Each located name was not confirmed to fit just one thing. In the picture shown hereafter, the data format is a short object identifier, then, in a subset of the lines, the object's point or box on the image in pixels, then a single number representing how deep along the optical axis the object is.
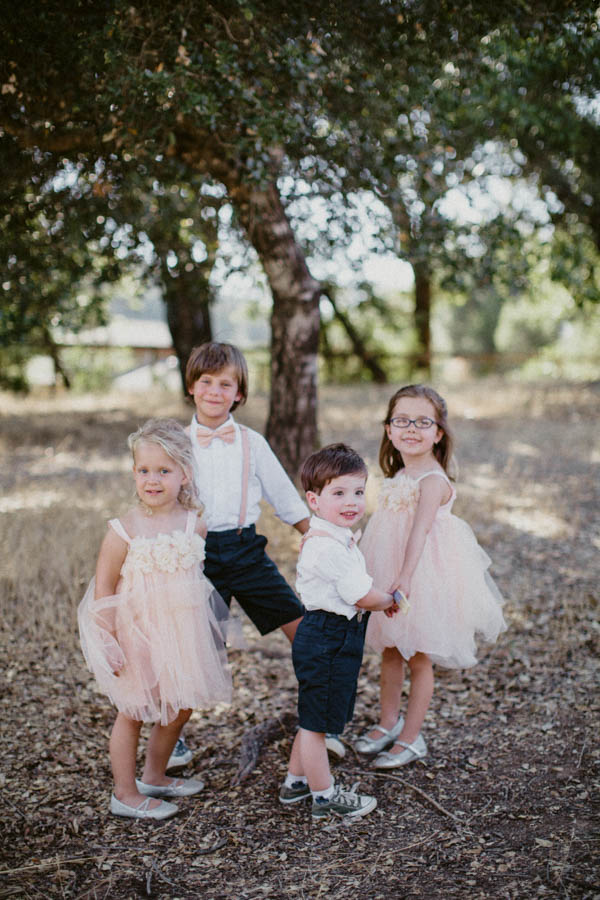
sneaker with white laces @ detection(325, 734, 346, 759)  3.34
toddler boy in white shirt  2.82
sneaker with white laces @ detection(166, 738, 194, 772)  3.35
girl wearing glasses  3.18
